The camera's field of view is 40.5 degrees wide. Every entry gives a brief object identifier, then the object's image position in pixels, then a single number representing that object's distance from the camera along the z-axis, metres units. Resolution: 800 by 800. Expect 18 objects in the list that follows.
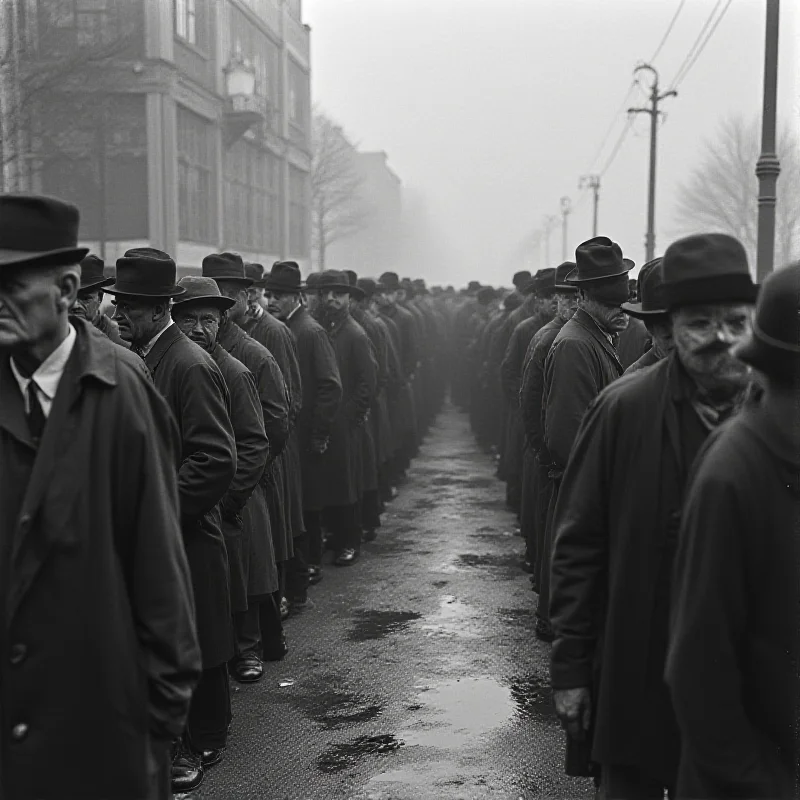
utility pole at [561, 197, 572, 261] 60.78
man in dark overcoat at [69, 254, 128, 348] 6.29
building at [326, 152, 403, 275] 82.94
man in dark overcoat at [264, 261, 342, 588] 8.75
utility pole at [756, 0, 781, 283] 13.42
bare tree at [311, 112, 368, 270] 57.22
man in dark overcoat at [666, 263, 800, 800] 2.33
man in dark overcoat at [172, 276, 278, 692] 5.79
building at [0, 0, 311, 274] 20.83
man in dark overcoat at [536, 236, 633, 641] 5.76
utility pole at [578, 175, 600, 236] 49.06
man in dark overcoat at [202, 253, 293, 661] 6.44
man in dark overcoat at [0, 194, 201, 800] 2.73
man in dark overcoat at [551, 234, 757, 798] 3.05
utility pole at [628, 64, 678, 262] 29.72
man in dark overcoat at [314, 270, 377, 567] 9.65
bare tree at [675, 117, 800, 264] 48.06
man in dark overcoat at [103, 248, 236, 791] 4.83
